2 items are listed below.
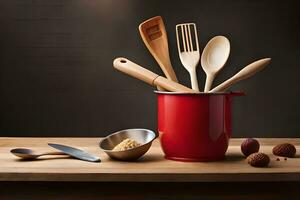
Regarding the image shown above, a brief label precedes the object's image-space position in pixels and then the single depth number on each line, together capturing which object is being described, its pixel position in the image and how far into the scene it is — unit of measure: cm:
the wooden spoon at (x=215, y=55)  95
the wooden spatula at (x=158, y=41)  94
